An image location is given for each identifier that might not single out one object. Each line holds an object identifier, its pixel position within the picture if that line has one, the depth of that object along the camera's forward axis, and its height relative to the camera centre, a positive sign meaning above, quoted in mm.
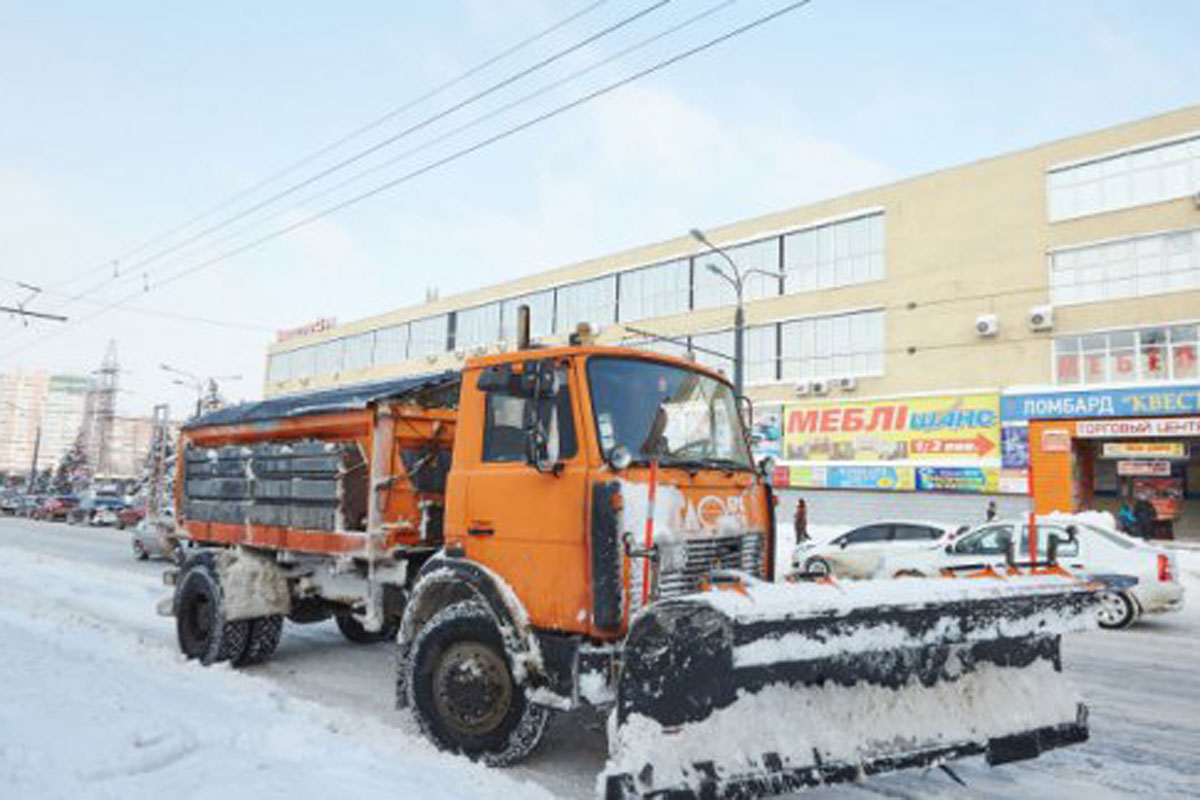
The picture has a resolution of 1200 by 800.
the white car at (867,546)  15992 -630
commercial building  26797 +6999
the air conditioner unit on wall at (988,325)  29734 +6785
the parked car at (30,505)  45906 -1236
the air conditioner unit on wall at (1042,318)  28375 +6763
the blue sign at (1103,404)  25766 +3782
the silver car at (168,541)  9039 -578
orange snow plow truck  3881 -510
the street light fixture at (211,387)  49188 +6714
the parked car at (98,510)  38719 -1170
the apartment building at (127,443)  150625 +8089
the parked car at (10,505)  49147 -1345
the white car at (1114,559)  11734 -532
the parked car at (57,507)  43625 -1192
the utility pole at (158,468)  9734 +236
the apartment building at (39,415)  167125 +13988
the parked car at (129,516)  35781 -1273
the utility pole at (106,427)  125125 +9396
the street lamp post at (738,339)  21836 +4422
